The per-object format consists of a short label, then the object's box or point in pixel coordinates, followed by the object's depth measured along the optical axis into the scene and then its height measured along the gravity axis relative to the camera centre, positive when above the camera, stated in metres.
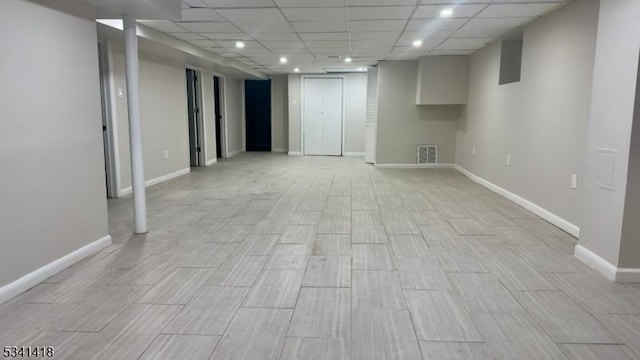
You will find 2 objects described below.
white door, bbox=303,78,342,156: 11.21 +0.17
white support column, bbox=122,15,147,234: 3.78 -0.03
